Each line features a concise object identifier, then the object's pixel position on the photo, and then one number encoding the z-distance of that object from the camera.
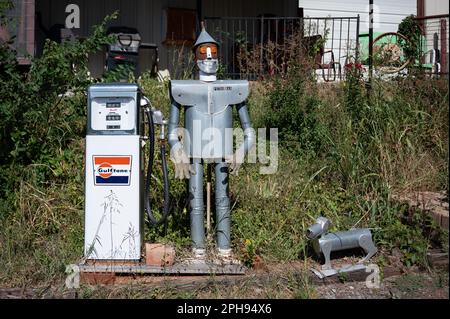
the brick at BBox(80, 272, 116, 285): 4.39
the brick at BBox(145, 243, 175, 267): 4.61
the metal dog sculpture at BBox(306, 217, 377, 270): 4.75
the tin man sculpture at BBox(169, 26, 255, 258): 4.78
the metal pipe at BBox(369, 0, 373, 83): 7.08
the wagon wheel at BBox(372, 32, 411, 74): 7.22
